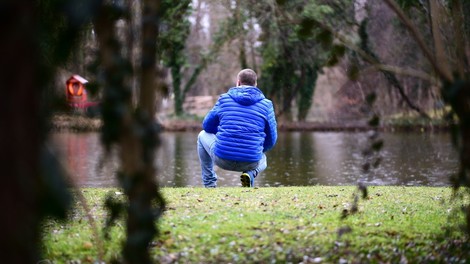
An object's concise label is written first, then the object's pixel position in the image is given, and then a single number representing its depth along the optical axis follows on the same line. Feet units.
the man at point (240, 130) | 29.14
